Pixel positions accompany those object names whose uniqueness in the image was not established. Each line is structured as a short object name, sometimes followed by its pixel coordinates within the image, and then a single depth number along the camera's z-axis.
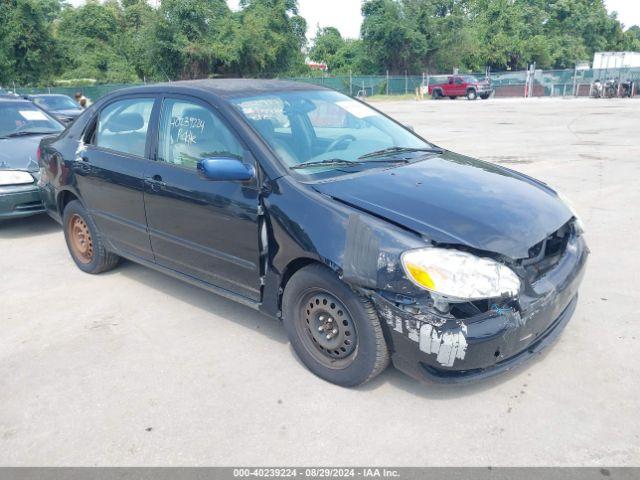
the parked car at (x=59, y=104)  14.85
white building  43.66
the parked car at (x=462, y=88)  39.41
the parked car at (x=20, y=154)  6.32
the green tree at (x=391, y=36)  51.72
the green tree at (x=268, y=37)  41.72
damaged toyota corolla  2.73
